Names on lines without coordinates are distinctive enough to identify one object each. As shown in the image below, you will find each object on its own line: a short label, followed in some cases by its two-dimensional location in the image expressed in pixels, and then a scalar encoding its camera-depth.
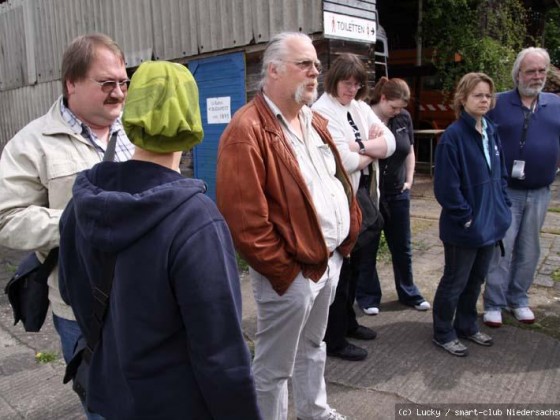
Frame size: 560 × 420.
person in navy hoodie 1.32
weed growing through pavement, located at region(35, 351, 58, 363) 3.59
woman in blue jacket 3.22
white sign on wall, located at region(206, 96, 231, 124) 6.22
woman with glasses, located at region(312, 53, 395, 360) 3.23
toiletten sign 5.00
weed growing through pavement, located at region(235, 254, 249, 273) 5.47
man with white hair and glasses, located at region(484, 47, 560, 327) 3.67
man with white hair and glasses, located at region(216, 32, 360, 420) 2.21
